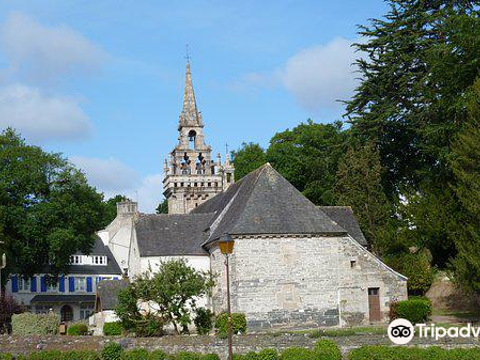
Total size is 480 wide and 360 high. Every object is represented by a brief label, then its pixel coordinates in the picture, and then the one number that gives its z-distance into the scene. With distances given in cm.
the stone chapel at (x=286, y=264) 3784
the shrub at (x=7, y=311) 4007
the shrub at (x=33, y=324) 3566
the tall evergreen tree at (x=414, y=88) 4012
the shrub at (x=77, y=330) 4238
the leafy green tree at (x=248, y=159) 7506
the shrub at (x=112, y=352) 2866
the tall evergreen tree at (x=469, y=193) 3303
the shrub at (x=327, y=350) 2636
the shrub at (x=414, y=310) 3672
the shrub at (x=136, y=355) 2827
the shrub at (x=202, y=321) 3556
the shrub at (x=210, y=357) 2739
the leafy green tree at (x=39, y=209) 5316
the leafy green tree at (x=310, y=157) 6338
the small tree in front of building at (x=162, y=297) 3347
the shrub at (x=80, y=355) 2875
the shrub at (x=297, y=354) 2642
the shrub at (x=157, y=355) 2800
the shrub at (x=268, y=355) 2698
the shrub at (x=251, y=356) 2681
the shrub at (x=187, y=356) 2758
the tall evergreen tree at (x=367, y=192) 5175
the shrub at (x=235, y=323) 3516
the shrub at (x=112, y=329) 3984
